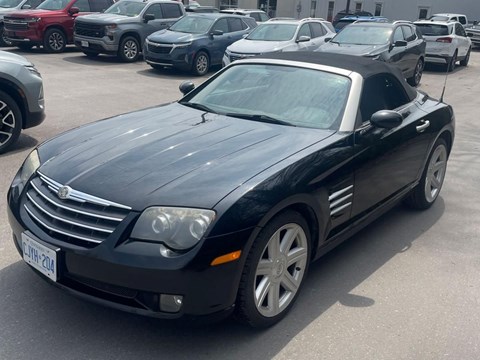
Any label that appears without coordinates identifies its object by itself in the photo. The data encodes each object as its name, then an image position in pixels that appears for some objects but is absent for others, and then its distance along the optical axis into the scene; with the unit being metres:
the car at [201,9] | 22.31
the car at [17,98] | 6.20
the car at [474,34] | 27.88
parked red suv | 15.77
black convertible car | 2.76
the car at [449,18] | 24.52
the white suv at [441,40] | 17.39
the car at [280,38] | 13.59
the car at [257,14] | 21.32
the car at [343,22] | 23.59
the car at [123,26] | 15.28
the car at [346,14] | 30.98
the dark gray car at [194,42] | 14.10
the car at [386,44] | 13.05
